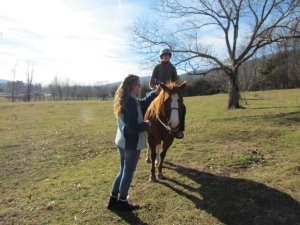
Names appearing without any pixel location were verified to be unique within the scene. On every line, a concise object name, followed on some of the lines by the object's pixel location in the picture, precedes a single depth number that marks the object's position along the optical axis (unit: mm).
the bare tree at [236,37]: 13789
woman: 3266
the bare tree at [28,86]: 69875
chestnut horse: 3873
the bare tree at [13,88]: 69750
